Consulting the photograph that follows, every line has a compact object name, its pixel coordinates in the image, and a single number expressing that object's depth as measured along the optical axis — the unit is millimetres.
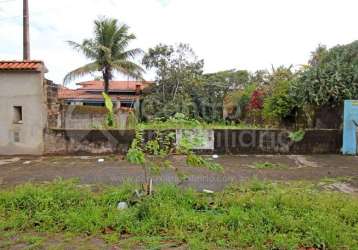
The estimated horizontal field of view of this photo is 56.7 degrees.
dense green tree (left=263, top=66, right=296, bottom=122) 11422
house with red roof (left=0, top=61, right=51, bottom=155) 9406
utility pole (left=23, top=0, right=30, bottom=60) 15203
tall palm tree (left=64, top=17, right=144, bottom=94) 20656
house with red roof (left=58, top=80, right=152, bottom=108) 25391
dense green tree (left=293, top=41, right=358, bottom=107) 10094
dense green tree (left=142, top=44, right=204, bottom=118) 21391
